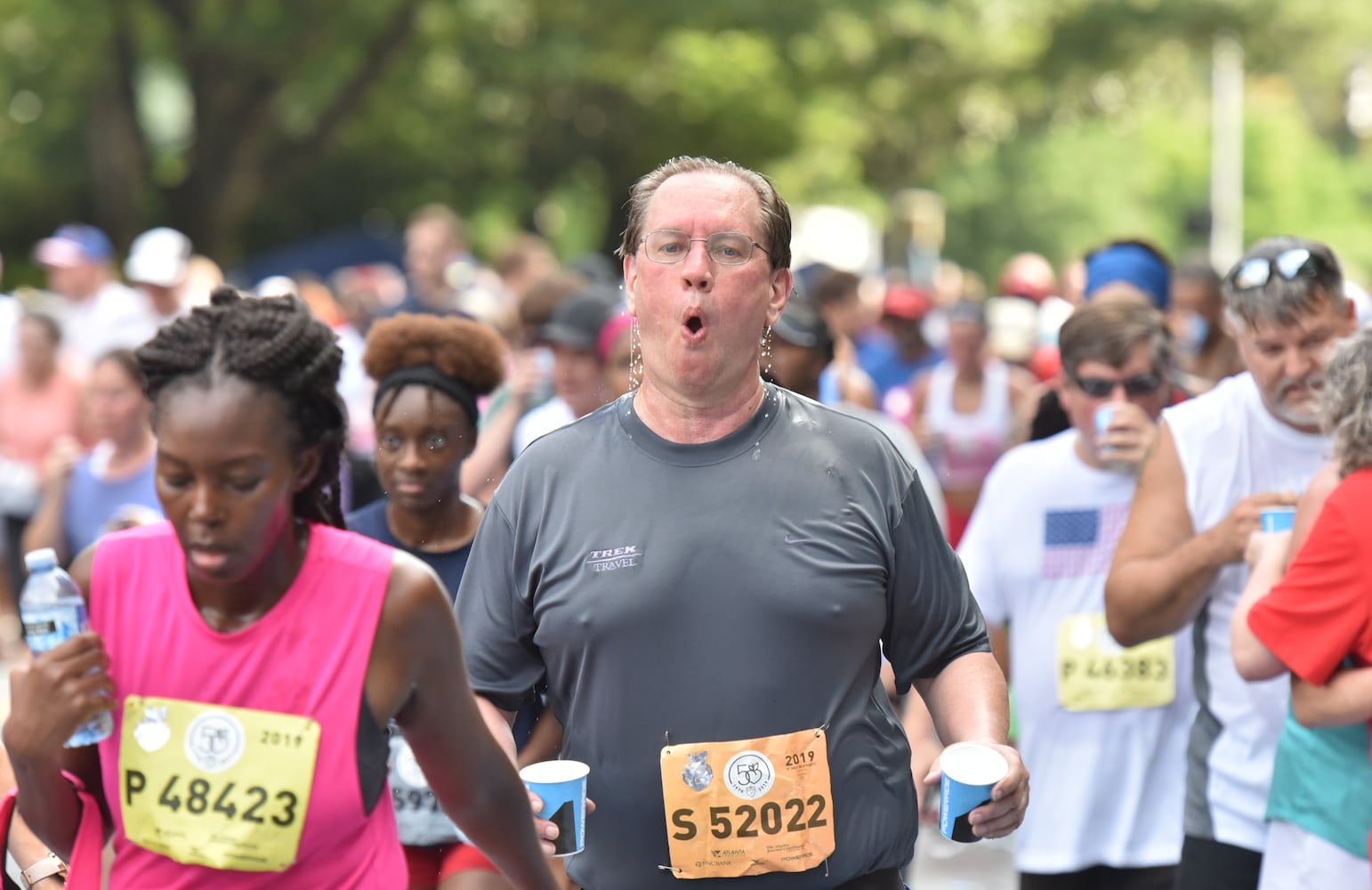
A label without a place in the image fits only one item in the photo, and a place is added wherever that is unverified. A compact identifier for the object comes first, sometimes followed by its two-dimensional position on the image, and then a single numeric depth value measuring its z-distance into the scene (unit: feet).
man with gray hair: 29.71
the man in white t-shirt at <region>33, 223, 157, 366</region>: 83.61
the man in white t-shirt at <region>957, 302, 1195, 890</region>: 33.94
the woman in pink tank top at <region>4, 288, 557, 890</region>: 17.66
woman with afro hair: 30.01
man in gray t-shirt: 21.52
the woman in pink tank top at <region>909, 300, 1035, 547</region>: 66.39
